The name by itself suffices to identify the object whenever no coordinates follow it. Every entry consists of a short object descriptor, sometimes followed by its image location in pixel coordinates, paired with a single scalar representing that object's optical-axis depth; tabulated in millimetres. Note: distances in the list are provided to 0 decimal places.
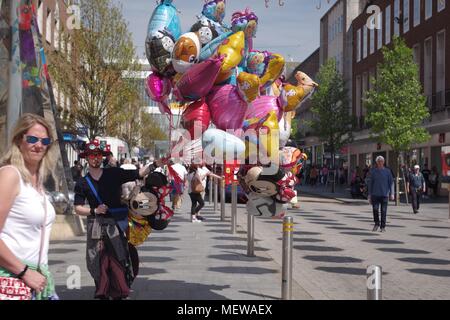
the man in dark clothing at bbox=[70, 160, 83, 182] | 22977
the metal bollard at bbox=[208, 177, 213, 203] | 24647
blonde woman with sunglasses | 3373
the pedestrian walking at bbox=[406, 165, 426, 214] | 21766
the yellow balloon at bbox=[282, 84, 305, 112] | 6102
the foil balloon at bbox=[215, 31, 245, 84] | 5668
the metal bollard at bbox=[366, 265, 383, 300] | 4633
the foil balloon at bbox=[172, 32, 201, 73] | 5648
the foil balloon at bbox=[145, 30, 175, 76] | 5848
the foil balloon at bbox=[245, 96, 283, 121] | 5918
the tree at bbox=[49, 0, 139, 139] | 29000
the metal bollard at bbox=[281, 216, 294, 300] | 6875
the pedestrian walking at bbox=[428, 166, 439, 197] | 33000
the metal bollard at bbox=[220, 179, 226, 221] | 16742
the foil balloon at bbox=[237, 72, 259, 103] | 5656
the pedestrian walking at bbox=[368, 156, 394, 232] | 15038
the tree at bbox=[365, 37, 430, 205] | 27938
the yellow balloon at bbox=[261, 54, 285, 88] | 6039
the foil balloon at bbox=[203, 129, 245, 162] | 5543
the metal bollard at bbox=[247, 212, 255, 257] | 10789
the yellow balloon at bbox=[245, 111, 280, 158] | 5676
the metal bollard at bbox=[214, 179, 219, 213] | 20323
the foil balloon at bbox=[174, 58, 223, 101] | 5566
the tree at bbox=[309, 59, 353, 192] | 42650
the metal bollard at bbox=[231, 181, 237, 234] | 13616
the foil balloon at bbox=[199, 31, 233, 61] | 5820
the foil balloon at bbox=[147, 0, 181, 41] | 5879
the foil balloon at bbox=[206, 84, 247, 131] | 5723
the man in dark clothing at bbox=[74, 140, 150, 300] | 6625
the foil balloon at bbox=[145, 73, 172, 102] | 6098
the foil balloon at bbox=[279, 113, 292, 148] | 6045
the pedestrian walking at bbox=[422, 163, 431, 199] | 32688
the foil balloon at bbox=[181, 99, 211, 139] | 5715
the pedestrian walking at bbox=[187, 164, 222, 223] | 16938
